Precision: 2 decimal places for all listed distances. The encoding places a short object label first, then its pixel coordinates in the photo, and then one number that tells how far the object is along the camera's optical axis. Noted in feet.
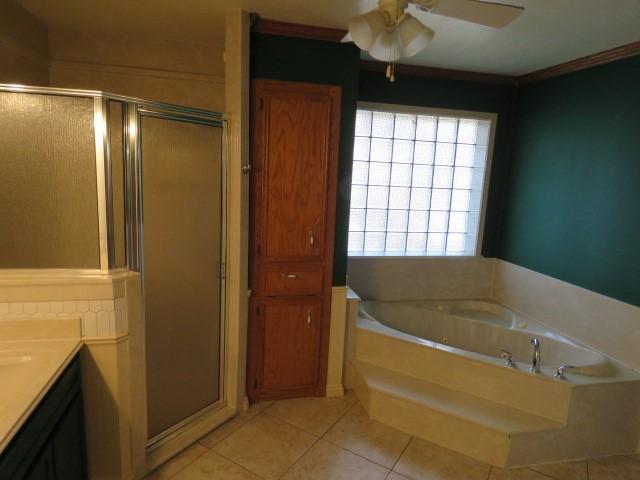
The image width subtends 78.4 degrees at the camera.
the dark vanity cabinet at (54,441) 3.78
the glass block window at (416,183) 10.84
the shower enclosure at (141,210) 5.16
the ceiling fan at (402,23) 4.15
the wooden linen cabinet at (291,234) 7.64
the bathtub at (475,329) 8.79
